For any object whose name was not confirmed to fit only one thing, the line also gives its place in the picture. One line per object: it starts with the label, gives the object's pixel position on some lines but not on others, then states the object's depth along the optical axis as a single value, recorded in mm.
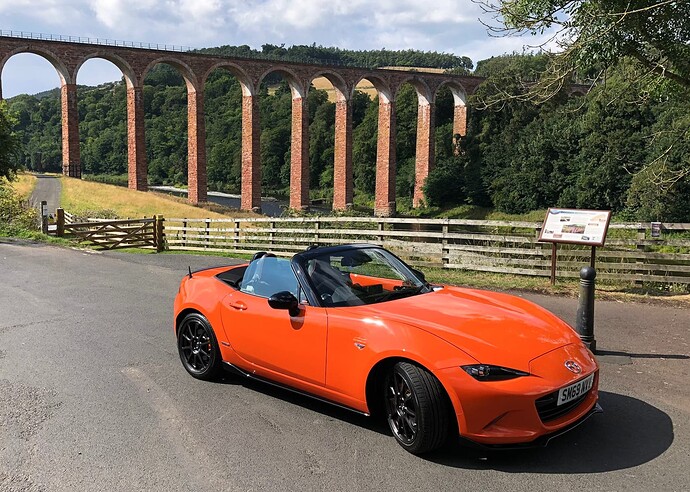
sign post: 8562
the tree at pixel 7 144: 25875
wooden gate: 19156
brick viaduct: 44281
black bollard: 5664
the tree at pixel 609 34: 9648
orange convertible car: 3322
